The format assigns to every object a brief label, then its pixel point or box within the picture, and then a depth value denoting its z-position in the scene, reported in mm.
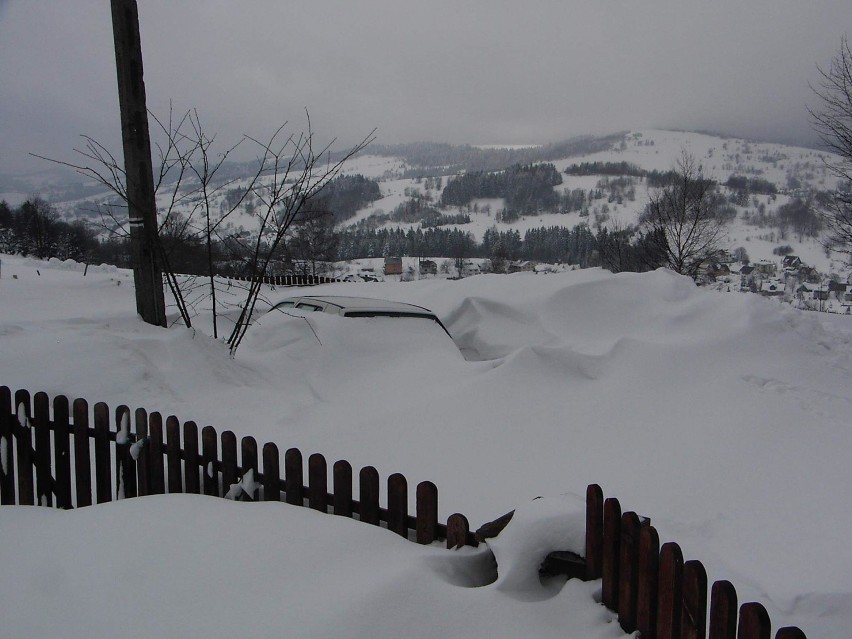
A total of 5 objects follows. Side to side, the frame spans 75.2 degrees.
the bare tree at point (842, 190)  15688
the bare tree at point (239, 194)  6812
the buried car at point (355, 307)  7988
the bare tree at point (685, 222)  25516
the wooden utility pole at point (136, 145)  6406
